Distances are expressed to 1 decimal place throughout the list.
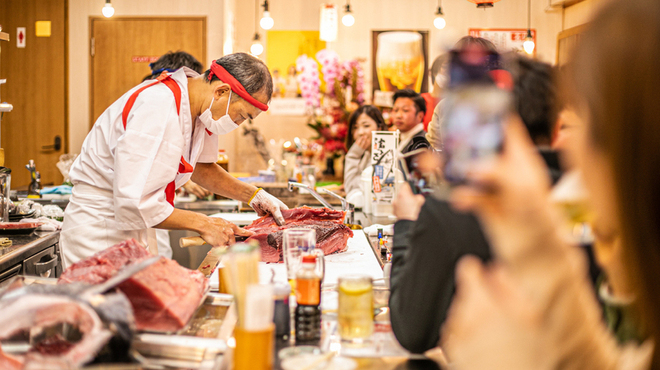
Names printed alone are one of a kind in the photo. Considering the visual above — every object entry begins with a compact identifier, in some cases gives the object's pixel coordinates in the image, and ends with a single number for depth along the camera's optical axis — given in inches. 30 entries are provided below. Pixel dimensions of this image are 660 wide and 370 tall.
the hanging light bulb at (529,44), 223.9
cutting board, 71.6
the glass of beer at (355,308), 47.0
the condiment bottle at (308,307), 47.9
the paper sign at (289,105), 251.6
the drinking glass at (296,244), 63.1
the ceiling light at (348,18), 219.1
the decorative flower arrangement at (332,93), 208.2
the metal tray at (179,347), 43.5
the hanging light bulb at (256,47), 225.6
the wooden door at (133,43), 240.2
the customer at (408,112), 158.2
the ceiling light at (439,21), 227.8
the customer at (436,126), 79.3
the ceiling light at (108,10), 205.2
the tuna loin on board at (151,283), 46.8
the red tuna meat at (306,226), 83.1
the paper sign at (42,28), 239.1
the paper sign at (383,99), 241.0
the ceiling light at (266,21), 213.9
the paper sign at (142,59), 239.6
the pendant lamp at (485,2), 124.7
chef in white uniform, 78.7
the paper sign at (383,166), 125.6
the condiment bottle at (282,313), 48.2
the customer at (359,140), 167.5
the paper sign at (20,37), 237.8
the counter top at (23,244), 89.5
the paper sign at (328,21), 217.8
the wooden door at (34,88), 238.1
